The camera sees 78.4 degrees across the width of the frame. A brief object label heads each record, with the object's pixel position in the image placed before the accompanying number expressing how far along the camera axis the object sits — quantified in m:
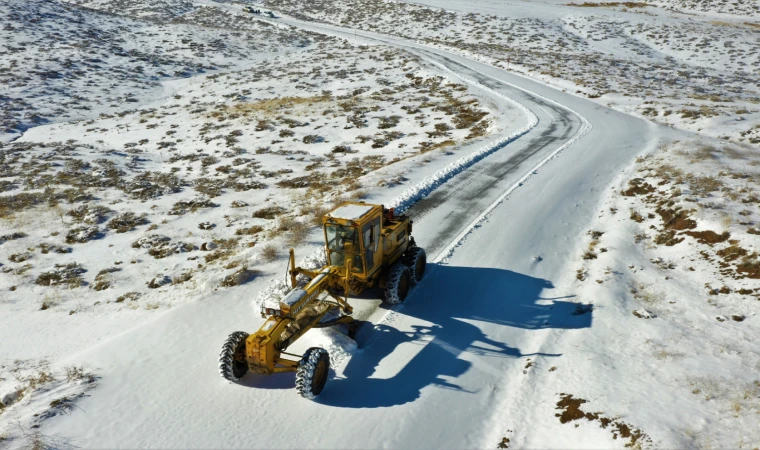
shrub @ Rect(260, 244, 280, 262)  16.17
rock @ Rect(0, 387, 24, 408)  10.27
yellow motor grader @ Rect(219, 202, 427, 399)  10.02
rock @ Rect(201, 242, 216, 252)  17.95
